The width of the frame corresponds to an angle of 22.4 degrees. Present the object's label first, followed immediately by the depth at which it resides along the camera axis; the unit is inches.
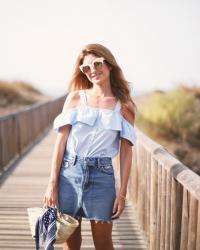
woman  119.3
